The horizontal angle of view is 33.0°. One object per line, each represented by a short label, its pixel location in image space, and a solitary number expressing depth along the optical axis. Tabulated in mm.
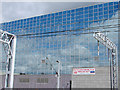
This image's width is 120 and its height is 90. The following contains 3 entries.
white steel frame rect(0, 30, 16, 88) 31062
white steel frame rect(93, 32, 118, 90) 29241
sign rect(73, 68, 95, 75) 36466
